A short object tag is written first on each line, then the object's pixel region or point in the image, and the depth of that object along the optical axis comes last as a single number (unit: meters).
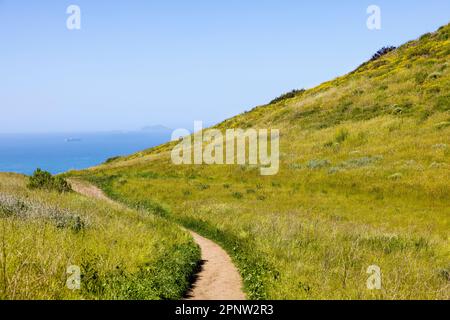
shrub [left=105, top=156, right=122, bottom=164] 83.64
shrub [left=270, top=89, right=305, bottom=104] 84.81
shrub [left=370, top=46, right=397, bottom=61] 83.38
